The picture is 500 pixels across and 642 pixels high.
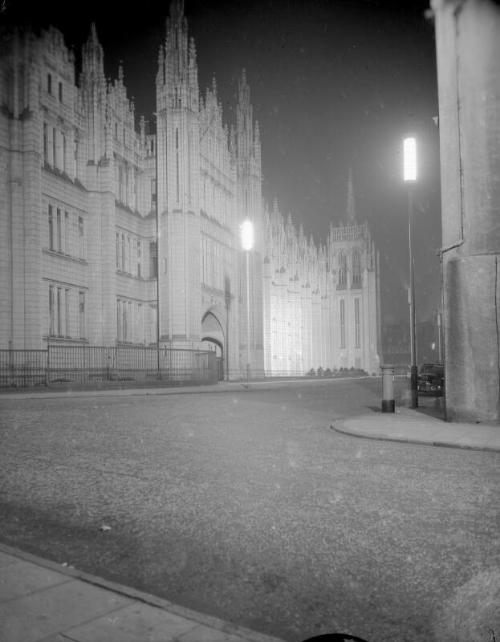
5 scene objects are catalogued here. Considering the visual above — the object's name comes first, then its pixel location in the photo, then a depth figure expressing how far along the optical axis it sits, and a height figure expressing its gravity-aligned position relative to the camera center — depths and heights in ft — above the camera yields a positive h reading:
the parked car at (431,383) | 73.46 -4.74
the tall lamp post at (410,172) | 48.34 +14.06
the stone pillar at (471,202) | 31.73 +7.79
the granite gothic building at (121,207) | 87.56 +26.01
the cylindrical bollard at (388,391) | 38.78 -2.99
